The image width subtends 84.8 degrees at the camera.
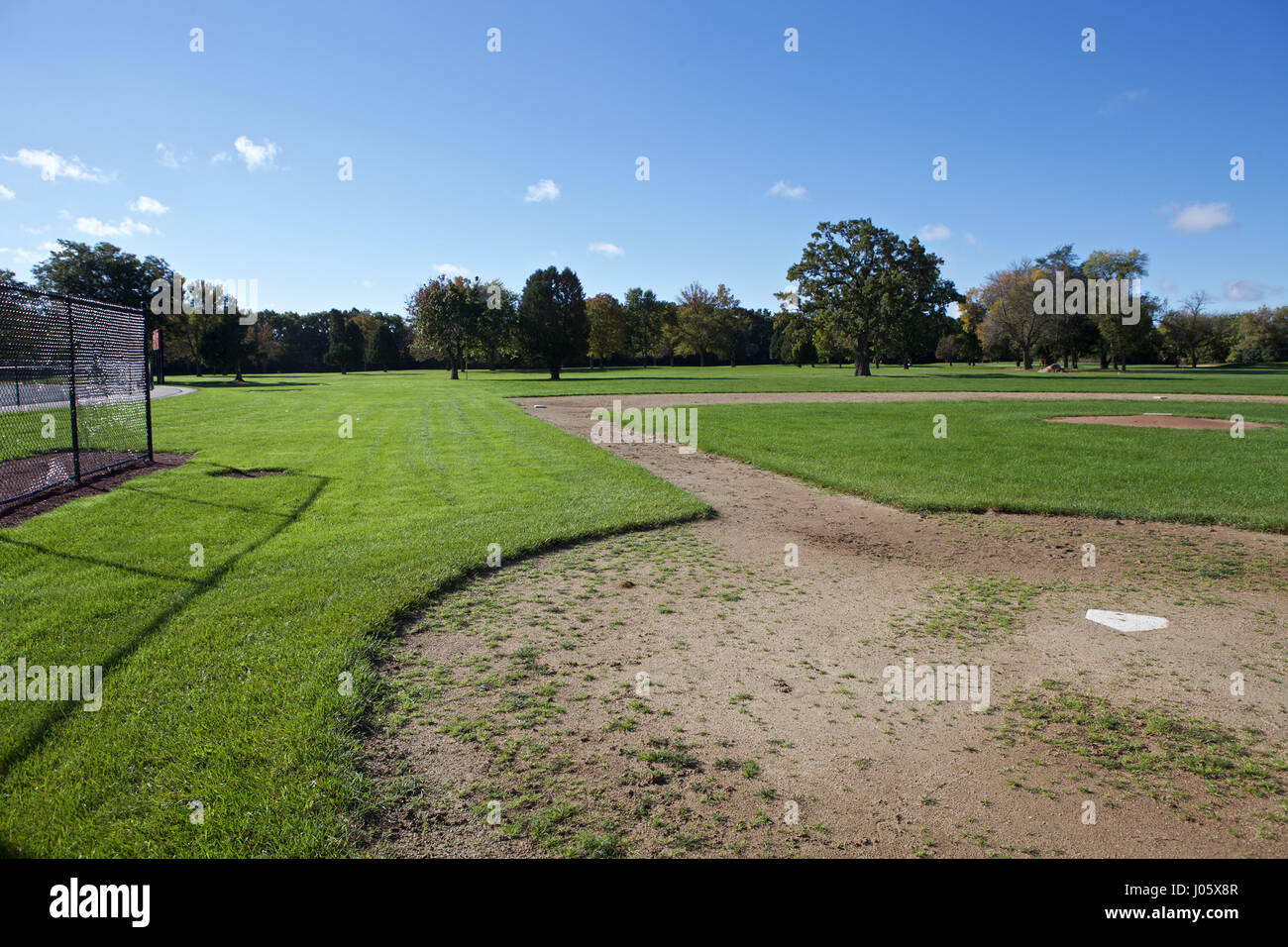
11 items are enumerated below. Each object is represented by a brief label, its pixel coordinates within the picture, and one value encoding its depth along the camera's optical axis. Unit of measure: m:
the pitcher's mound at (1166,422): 19.06
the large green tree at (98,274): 51.38
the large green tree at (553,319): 55.88
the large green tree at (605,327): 91.94
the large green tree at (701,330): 101.31
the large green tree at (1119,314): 68.31
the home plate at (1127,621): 5.44
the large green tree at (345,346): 90.94
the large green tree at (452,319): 66.69
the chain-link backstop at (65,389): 9.25
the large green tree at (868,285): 59.34
